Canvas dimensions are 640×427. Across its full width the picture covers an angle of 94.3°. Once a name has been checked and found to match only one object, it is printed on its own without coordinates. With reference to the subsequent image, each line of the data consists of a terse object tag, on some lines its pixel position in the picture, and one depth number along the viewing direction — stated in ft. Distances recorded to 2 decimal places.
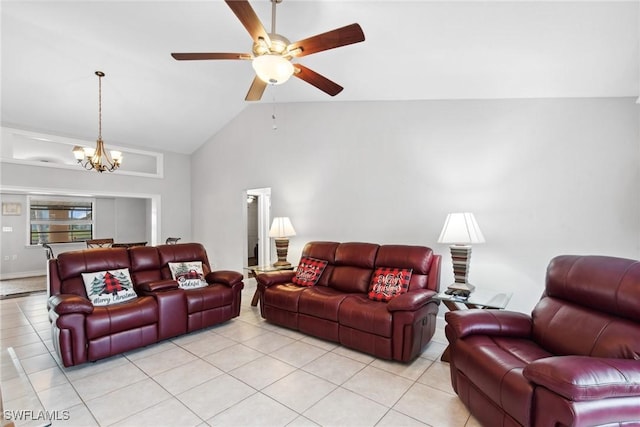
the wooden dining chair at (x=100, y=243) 19.01
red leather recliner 4.41
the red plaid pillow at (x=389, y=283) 10.15
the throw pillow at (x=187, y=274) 12.03
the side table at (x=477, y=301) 8.76
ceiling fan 6.19
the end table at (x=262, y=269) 14.19
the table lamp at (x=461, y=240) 9.68
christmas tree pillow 10.03
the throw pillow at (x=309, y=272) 12.30
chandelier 13.16
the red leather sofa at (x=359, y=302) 8.93
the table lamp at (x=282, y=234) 14.71
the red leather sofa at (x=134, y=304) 8.68
